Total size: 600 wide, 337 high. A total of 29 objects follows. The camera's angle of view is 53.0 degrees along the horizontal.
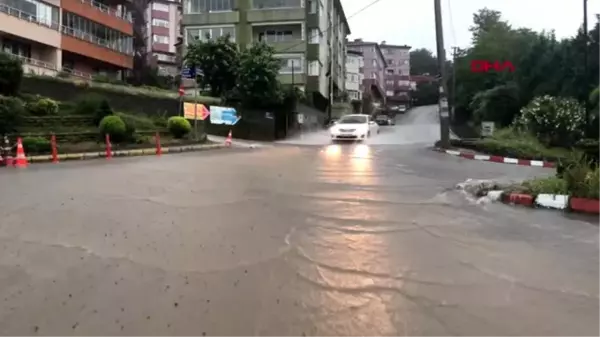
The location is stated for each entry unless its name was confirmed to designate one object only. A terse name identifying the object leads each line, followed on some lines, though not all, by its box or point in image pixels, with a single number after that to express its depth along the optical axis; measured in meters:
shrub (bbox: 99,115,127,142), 23.69
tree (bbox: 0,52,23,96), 26.05
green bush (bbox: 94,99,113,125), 26.86
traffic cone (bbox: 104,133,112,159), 20.85
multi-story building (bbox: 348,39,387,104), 106.07
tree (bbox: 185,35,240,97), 42.12
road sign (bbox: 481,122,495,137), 37.90
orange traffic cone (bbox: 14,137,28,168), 17.91
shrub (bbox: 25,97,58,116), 27.23
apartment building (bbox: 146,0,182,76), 91.94
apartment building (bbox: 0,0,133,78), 41.38
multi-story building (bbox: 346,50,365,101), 90.56
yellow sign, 31.50
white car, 31.03
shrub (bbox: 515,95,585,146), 30.33
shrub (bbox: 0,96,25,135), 21.78
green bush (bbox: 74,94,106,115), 28.14
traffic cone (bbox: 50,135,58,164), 19.28
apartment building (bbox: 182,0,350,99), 53.75
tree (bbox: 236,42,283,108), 37.66
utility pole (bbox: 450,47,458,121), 60.34
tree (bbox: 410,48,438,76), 133.38
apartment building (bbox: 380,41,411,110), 127.75
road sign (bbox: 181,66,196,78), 31.78
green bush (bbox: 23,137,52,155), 20.38
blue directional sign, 37.94
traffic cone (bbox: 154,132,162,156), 22.86
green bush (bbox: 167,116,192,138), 27.92
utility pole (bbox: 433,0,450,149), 26.69
